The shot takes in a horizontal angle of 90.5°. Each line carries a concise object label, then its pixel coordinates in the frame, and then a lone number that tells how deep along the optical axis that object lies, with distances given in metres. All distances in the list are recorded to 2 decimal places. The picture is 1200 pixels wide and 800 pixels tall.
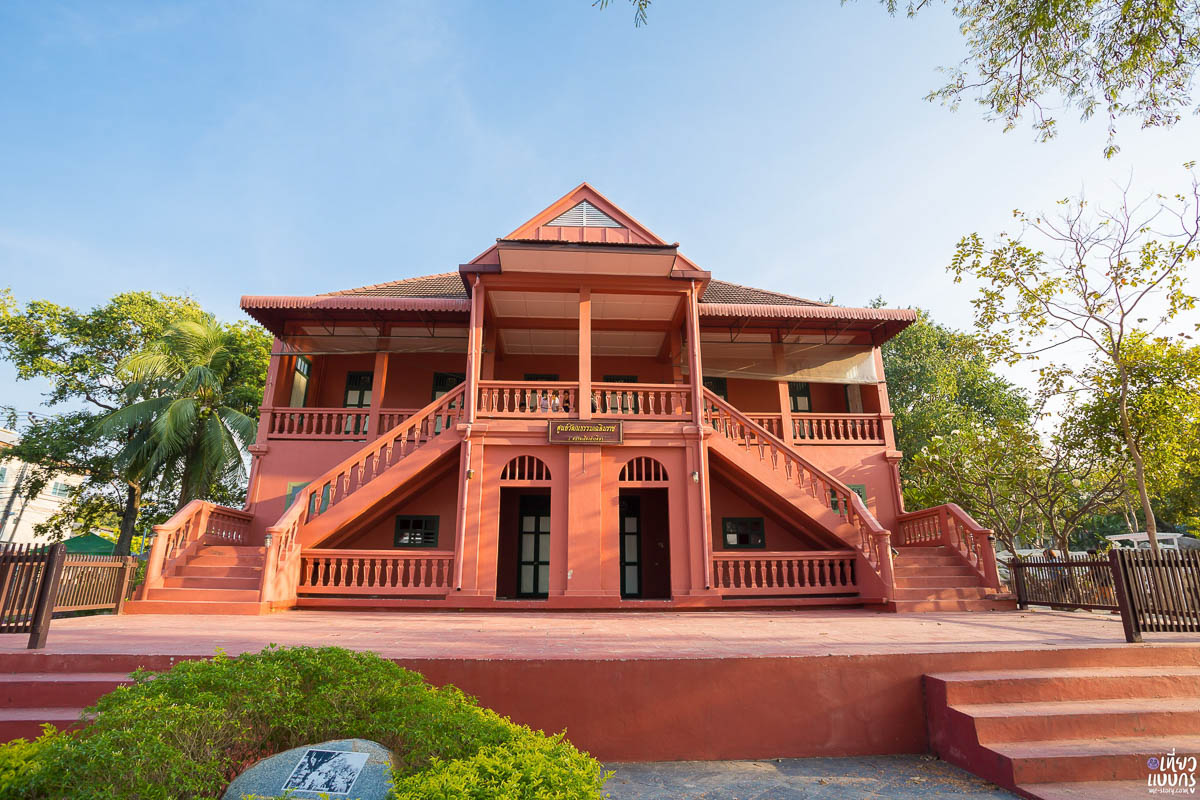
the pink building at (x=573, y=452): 10.53
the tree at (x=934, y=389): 24.02
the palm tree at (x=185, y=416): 16.38
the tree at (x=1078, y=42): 6.25
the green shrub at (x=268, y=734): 2.77
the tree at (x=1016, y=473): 14.11
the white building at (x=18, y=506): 32.97
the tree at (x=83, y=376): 20.25
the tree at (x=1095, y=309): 11.48
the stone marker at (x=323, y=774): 2.95
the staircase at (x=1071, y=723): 4.01
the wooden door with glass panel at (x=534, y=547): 13.45
